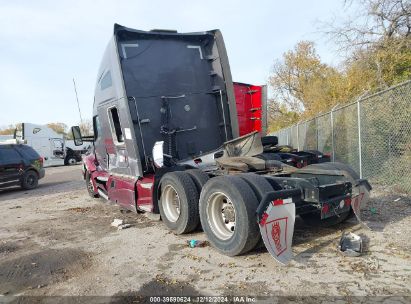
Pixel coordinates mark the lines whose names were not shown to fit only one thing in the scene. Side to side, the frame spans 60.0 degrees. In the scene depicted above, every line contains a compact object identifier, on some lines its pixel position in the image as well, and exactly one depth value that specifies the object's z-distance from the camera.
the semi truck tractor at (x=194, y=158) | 4.38
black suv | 14.01
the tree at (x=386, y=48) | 12.81
